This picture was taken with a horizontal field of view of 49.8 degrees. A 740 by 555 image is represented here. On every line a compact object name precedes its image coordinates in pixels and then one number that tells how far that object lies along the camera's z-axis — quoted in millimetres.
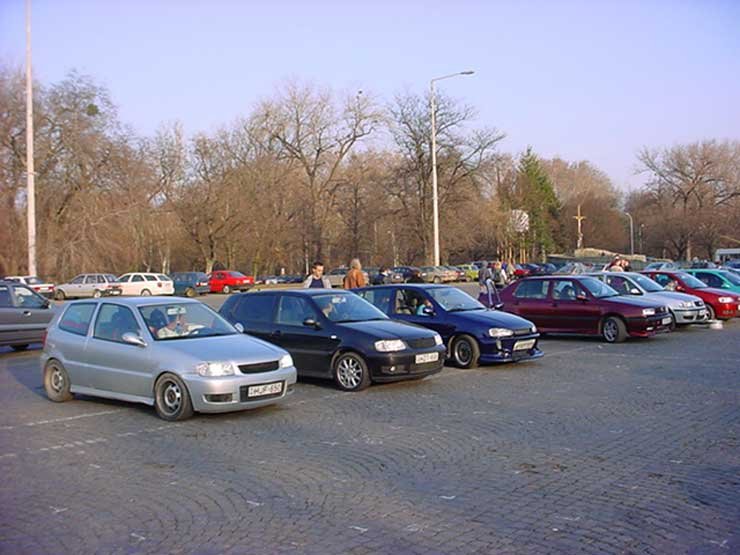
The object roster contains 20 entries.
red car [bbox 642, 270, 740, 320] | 22031
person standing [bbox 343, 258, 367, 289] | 17438
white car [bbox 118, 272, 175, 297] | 46281
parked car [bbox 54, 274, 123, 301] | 45062
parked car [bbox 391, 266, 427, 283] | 56731
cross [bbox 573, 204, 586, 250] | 98625
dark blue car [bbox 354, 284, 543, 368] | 13812
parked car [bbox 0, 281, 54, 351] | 17734
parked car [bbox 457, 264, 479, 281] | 66431
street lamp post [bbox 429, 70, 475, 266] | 41131
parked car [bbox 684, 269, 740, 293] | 24875
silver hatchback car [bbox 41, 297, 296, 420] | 9438
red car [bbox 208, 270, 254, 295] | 53781
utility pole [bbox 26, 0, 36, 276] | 35375
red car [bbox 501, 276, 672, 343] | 17297
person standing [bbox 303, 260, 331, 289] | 16203
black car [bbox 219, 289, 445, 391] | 11586
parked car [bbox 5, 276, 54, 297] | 38938
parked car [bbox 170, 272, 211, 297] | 51969
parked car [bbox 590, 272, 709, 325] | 19375
